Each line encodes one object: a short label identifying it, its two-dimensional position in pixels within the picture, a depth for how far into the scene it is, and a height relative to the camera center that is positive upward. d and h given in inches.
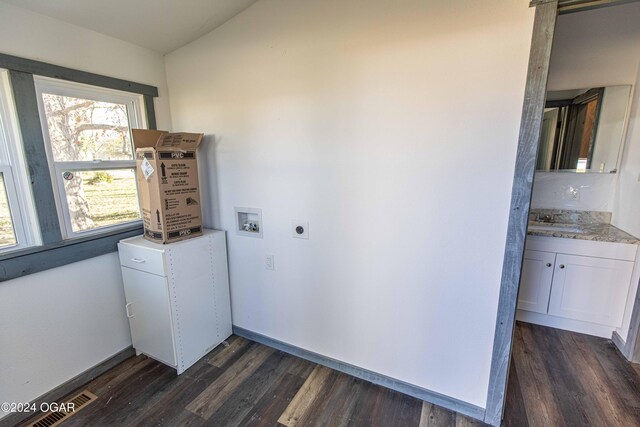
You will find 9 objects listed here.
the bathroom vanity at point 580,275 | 84.1 -34.0
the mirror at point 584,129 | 91.4 +11.7
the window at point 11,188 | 60.9 -4.7
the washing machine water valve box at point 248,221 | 83.7 -16.6
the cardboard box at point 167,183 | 73.7 -4.6
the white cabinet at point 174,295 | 74.1 -35.2
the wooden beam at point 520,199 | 47.7 -6.3
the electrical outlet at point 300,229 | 76.0 -16.9
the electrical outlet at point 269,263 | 84.0 -28.3
